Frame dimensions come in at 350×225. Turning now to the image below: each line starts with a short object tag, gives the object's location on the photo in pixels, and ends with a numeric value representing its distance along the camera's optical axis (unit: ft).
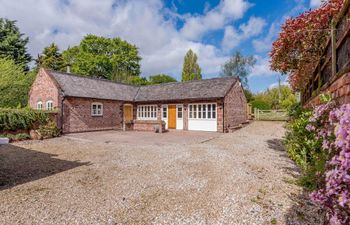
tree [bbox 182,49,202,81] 150.20
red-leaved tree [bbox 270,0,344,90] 20.52
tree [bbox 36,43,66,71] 119.34
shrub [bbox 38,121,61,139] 42.57
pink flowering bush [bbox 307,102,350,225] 3.91
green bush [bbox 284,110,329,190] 15.12
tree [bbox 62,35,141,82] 131.23
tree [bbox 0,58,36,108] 65.16
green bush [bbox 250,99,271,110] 97.45
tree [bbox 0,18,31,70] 96.71
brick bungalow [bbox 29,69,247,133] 51.24
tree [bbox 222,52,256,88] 153.03
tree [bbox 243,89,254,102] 110.80
